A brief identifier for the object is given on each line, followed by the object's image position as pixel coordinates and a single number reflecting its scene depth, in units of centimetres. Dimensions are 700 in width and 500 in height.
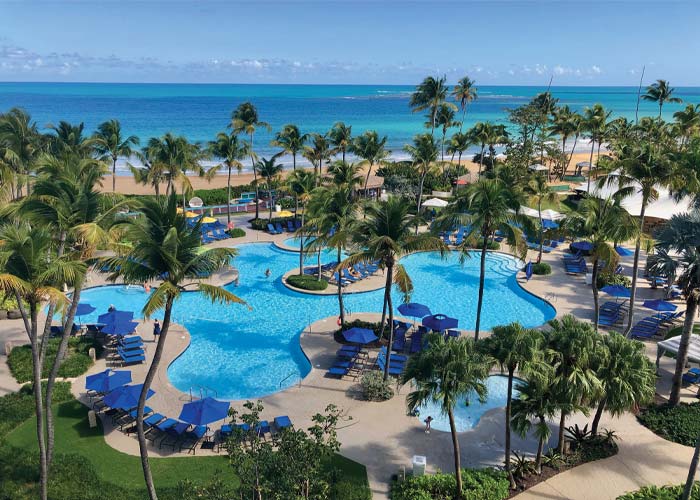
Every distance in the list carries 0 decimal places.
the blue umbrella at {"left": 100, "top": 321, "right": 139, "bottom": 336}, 2227
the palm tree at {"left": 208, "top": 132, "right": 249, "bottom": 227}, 3969
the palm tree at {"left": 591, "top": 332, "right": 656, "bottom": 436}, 1455
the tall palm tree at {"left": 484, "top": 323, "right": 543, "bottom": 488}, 1281
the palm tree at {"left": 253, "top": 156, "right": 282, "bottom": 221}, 4147
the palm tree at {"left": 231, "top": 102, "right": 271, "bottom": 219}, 4194
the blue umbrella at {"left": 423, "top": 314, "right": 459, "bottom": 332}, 2314
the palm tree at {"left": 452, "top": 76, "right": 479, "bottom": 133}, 5391
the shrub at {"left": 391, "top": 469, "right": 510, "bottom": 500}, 1385
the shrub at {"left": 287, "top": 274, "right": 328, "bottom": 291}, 3003
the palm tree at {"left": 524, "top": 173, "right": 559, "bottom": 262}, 3384
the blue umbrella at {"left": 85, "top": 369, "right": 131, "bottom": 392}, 1819
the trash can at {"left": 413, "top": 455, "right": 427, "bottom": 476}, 1460
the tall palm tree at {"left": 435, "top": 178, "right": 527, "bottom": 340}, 1859
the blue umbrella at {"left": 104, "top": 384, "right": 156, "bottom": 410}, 1697
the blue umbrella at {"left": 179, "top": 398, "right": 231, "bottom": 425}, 1603
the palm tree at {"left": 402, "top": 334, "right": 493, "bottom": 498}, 1223
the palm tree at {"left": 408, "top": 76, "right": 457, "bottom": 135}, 4534
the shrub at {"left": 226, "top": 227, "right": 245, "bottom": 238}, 3973
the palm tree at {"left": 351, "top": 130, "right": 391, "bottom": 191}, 3712
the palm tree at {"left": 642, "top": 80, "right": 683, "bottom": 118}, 5494
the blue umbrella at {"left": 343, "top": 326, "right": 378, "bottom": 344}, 2153
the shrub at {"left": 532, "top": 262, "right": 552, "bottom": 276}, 3269
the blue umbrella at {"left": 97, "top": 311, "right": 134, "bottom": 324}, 2316
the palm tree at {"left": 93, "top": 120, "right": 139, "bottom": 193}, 3806
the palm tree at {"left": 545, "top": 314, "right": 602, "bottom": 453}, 1398
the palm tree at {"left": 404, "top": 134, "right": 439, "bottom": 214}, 3800
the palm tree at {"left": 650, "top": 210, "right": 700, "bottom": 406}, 1569
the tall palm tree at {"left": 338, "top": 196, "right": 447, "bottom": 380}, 1803
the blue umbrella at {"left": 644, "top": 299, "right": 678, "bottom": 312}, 2509
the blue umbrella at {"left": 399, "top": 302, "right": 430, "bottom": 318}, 2411
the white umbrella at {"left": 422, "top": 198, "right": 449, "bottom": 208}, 4184
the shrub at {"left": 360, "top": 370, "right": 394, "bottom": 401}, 1912
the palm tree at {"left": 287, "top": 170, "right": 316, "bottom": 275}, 3378
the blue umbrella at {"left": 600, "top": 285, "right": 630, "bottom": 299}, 2631
